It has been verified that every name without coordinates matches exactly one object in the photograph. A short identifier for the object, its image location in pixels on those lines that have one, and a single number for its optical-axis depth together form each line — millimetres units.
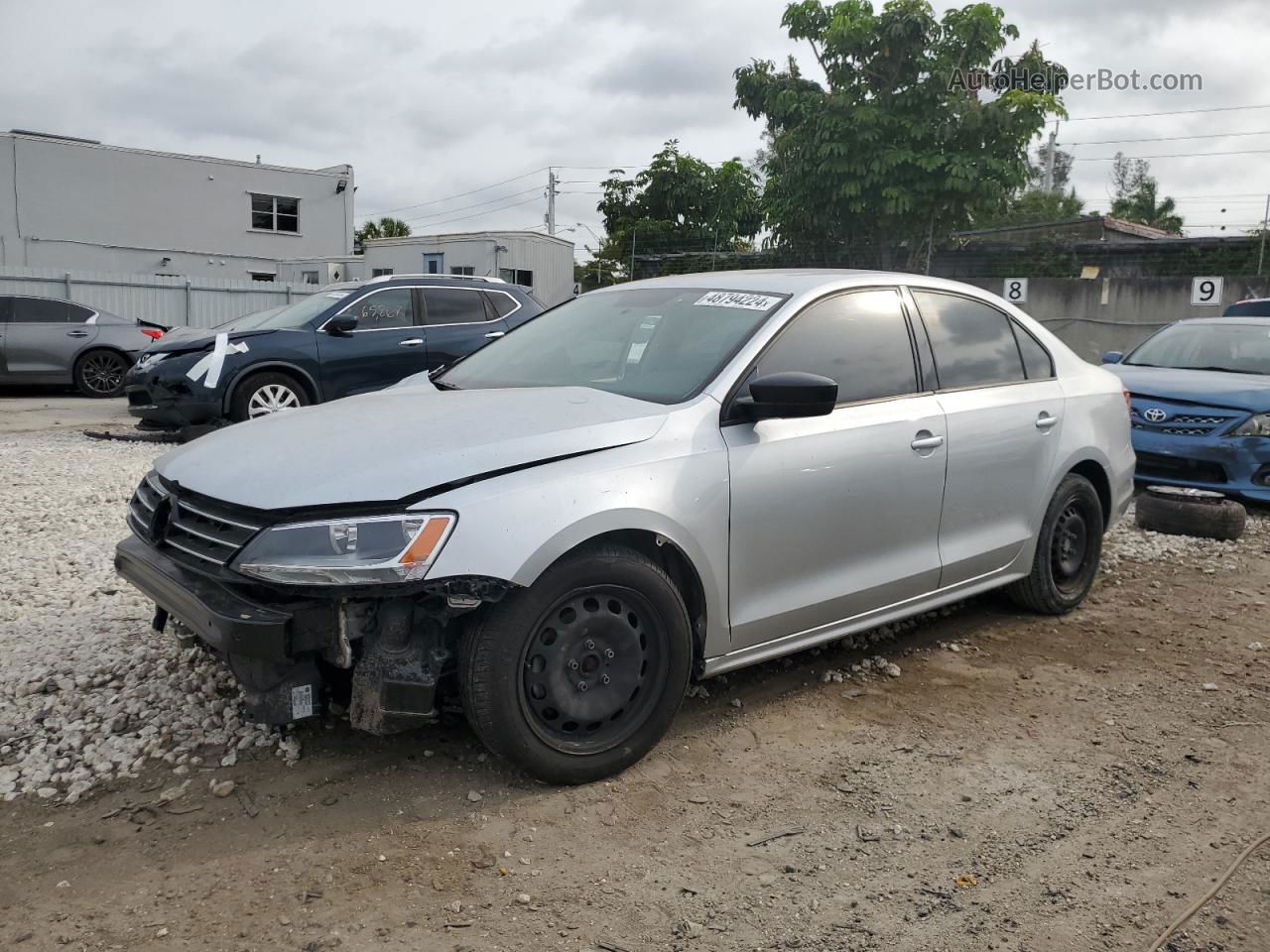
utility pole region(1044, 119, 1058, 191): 50028
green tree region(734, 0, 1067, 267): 17953
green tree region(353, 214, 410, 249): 66125
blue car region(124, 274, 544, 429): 9617
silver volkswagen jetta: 3039
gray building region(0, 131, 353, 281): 29344
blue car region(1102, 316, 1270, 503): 7871
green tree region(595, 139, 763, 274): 27453
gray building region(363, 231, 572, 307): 27828
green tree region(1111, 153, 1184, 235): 42031
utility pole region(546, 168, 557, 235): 50406
